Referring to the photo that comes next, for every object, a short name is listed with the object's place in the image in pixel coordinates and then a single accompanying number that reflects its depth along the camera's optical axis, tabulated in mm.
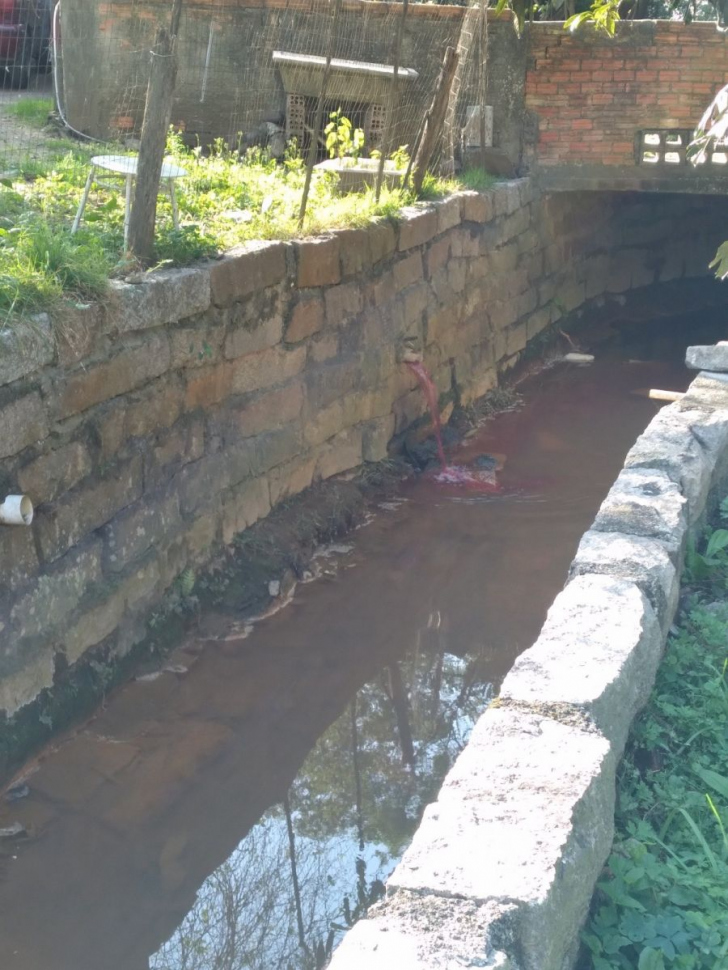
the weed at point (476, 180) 8031
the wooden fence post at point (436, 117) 7066
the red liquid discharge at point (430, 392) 6938
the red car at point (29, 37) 8383
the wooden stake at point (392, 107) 6637
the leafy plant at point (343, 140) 7129
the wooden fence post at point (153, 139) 4570
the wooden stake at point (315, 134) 5773
